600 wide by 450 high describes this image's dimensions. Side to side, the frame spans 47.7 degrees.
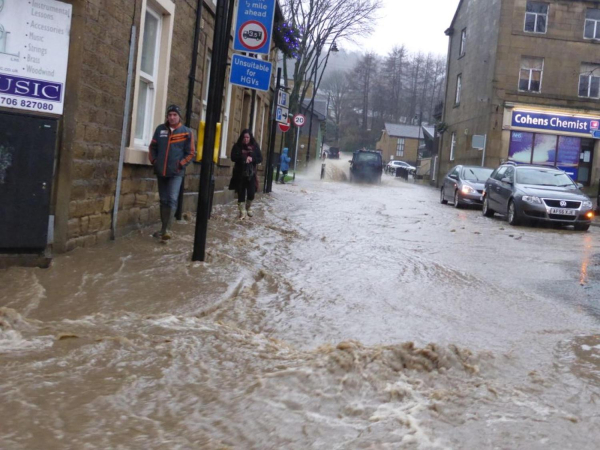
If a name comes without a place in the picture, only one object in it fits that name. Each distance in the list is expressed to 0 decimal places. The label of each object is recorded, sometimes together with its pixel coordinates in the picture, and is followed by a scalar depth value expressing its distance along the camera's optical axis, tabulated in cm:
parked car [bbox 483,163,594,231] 1426
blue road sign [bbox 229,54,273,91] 775
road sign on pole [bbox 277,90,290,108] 1905
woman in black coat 1213
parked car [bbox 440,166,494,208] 1980
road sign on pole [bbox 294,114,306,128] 2978
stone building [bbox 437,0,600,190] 3144
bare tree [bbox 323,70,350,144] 9275
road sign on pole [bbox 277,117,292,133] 2139
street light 3588
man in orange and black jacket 823
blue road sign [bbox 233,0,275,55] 784
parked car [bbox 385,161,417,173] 6756
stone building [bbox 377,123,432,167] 9250
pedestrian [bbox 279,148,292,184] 2934
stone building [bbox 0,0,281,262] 630
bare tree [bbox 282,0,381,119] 3353
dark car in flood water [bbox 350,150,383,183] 3856
